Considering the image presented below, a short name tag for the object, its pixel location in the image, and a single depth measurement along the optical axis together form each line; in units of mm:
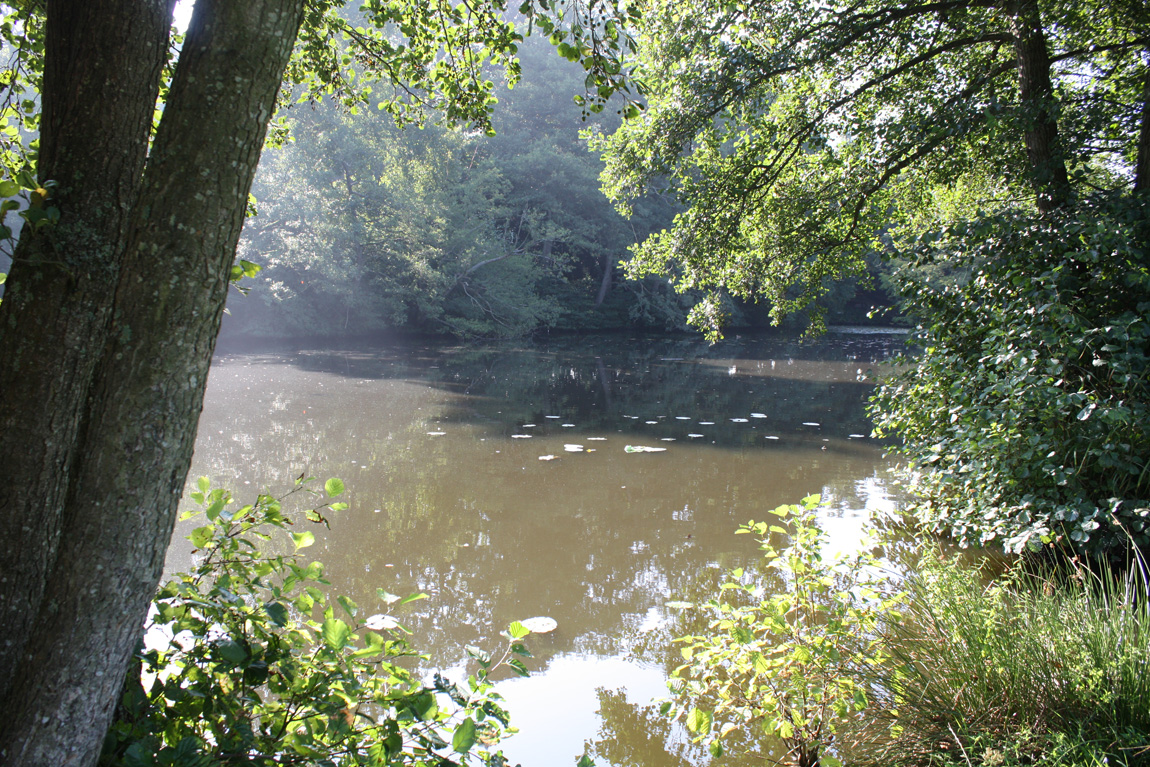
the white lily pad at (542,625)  3664
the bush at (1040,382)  3674
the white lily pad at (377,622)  3261
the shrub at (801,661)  2312
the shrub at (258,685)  1498
